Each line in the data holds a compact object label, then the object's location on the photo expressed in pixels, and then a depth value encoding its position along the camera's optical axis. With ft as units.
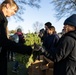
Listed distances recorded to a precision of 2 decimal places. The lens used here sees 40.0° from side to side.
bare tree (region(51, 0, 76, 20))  32.50
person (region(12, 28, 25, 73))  12.36
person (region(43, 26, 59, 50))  10.06
